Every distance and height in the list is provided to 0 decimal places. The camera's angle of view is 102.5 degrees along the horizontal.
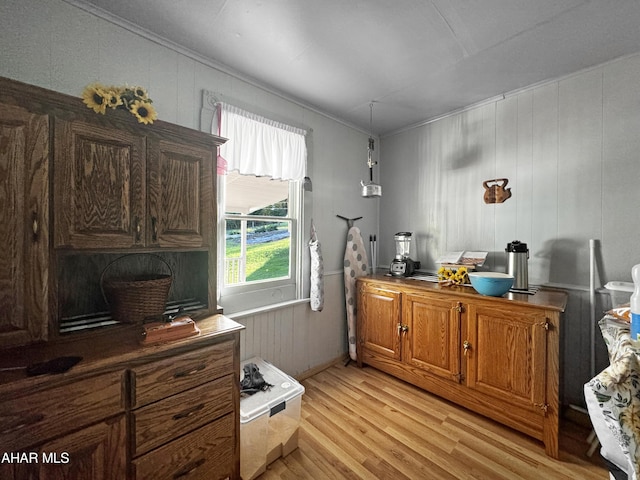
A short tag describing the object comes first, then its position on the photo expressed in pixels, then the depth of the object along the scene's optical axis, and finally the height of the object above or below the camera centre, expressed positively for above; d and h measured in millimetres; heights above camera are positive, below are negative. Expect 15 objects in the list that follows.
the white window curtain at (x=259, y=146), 1848 +732
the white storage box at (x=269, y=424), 1424 -1102
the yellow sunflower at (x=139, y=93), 1206 +684
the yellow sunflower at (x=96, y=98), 1083 +594
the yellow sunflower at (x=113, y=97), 1129 +623
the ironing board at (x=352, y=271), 2678 -352
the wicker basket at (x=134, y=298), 1234 -300
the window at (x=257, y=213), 1896 +201
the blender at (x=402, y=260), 2658 -228
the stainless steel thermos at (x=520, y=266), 1938 -208
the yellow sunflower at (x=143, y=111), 1188 +590
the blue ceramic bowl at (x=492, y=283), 1803 -319
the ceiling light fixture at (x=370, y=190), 2361 +443
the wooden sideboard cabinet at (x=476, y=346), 1594 -808
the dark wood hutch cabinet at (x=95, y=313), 915 -336
